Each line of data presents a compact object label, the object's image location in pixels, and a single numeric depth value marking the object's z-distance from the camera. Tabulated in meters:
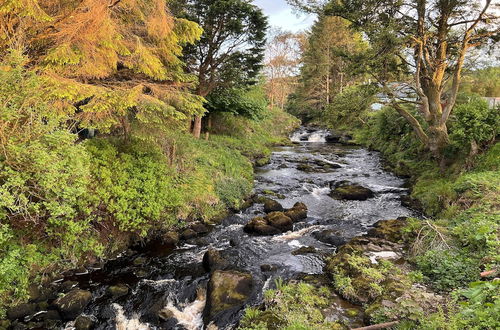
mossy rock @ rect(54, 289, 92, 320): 6.62
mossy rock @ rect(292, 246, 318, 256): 9.27
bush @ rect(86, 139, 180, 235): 8.46
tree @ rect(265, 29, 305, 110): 38.22
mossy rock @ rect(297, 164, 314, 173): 19.74
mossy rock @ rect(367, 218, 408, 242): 9.70
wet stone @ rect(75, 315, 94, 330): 6.36
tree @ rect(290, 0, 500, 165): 13.08
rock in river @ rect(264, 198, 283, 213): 12.91
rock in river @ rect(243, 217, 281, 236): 10.78
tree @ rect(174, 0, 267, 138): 15.77
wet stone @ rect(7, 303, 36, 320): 6.27
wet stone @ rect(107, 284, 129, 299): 7.39
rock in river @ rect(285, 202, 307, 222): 11.89
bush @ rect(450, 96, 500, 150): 11.60
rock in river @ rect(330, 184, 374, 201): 14.41
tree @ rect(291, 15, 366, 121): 35.84
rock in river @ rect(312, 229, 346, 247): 9.89
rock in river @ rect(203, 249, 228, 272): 8.54
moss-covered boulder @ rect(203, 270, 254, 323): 6.73
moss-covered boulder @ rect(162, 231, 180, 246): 9.91
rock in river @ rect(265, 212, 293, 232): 11.08
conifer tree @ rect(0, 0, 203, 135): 7.12
